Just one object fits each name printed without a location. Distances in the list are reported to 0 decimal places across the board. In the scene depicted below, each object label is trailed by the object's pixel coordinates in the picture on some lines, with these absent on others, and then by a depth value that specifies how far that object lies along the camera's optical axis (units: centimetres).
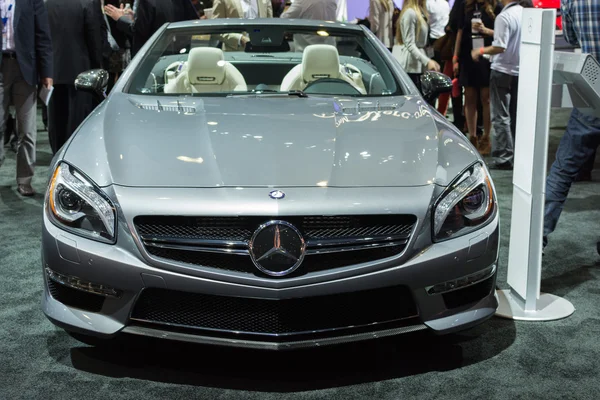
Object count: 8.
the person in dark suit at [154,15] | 679
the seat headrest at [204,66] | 396
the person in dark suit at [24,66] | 554
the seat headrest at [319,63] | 404
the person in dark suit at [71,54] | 646
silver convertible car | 253
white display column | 316
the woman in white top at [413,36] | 759
